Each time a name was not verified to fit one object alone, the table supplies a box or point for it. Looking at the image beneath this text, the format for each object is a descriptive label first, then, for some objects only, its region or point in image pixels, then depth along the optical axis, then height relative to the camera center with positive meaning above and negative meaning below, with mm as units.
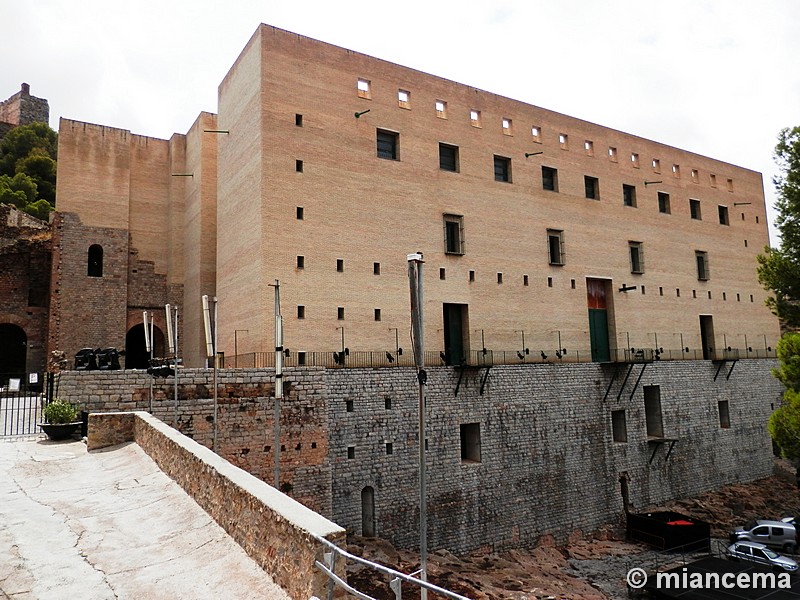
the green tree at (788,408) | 16328 -1590
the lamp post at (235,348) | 18077 +733
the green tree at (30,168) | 37250 +15160
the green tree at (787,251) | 18000 +3083
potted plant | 12469 -911
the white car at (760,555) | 17031 -6038
